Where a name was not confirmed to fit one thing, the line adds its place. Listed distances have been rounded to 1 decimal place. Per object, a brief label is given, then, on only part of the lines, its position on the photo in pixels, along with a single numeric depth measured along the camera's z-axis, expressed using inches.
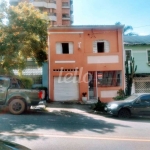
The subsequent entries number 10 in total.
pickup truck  432.5
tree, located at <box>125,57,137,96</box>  717.3
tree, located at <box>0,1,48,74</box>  472.1
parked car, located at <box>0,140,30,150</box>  109.2
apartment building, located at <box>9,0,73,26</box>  1952.5
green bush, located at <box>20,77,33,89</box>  643.8
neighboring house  821.2
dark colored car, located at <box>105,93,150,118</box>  462.9
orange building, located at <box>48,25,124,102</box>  719.7
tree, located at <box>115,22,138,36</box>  1504.2
